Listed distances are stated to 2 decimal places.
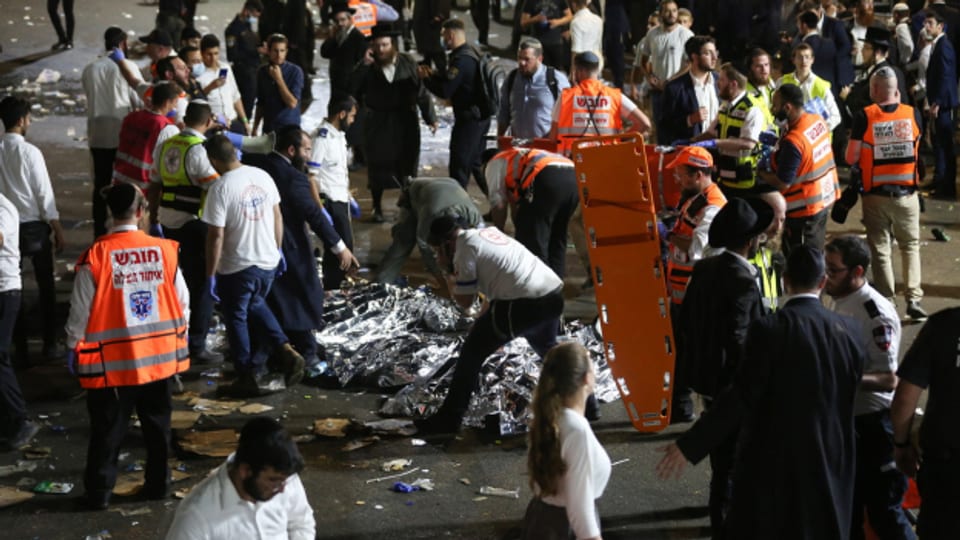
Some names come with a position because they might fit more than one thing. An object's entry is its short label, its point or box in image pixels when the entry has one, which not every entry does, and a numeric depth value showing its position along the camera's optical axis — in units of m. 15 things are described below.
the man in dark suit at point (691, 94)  23.16
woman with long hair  9.67
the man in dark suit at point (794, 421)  10.54
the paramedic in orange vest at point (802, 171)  19.25
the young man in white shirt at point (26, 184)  17.48
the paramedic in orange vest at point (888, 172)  19.97
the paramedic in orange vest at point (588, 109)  21.95
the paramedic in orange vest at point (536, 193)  19.20
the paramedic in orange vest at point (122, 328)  13.38
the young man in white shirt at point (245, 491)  8.55
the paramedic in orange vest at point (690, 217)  15.52
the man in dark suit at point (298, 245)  17.89
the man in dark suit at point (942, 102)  28.30
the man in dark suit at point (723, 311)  12.48
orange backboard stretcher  15.57
